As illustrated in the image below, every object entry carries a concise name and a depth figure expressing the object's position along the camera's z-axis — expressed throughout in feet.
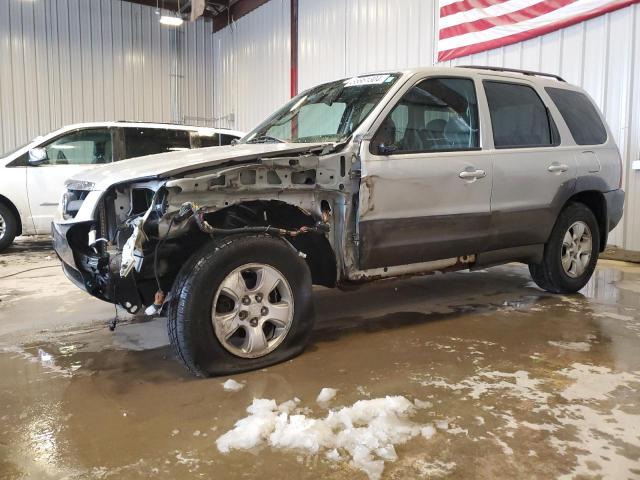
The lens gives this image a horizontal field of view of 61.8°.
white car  23.73
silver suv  9.20
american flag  22.41
